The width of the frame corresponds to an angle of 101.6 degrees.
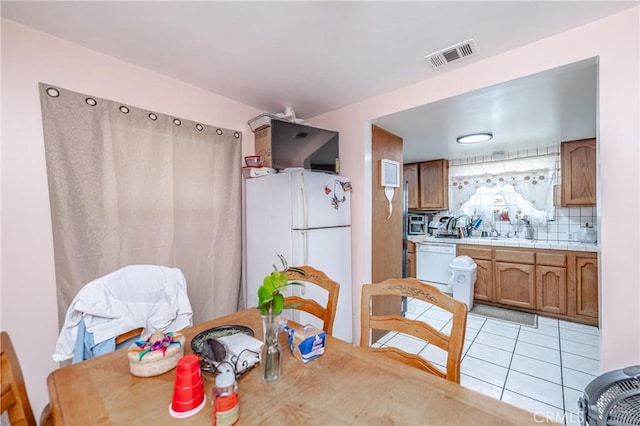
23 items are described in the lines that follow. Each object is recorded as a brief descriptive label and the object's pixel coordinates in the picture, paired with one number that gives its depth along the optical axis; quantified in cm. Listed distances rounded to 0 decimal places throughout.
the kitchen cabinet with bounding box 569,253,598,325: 283
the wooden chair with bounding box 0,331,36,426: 73
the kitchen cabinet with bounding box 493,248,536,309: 321
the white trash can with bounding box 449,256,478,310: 338
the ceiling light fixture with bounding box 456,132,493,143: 294
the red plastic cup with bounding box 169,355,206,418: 73
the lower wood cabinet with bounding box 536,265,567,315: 302
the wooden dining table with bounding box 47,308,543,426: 71
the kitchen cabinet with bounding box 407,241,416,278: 417
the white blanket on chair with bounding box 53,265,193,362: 122
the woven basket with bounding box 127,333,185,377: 90
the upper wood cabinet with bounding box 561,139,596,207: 305
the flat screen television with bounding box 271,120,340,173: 227
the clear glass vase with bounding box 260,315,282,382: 85
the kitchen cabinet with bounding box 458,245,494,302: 348
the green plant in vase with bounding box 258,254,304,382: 83
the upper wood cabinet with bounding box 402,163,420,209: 450
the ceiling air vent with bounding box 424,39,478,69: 160
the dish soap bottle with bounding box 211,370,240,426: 67
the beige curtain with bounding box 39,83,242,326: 154
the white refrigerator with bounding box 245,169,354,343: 204
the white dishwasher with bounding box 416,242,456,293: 386
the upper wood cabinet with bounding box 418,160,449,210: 426
